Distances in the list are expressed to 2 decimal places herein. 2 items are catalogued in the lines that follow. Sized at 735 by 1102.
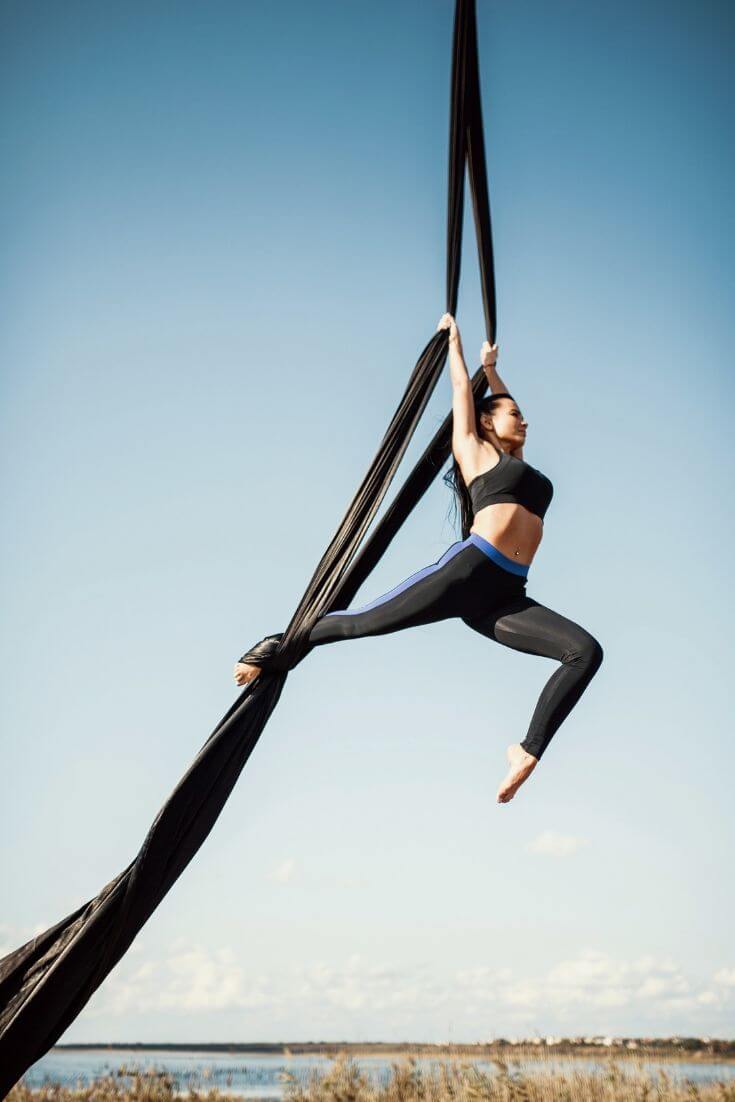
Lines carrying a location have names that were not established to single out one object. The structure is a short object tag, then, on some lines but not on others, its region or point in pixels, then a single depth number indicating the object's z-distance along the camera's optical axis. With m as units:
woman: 3.79
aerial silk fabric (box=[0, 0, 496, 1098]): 3.72
